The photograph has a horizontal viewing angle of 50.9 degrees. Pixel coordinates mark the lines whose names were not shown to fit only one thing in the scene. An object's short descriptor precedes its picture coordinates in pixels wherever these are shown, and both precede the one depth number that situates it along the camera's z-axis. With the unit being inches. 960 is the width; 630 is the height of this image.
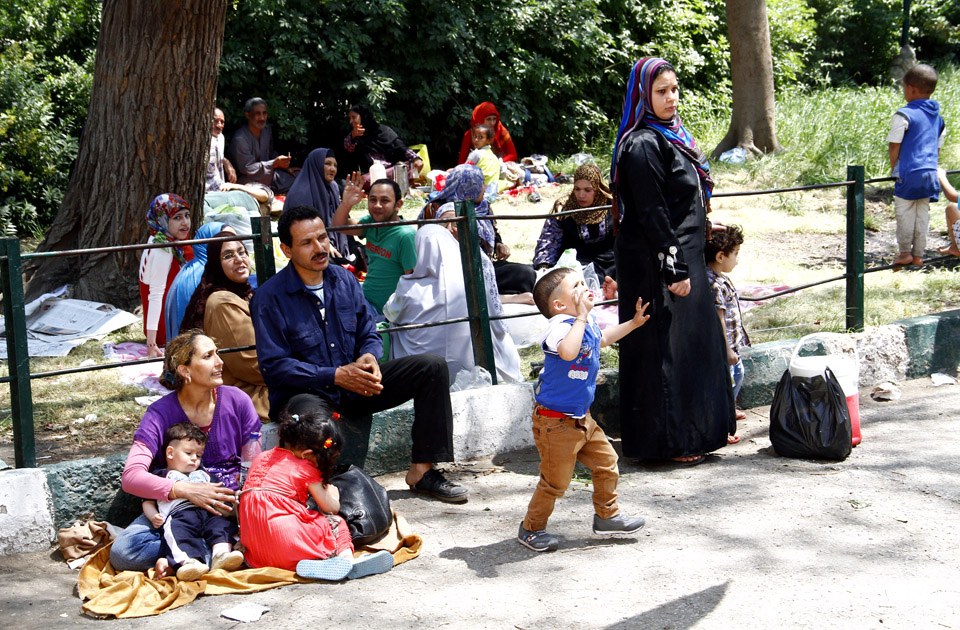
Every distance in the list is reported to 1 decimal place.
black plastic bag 192.9
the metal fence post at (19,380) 164.7
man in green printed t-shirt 232.8
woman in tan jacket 194.1
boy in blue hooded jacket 294.4
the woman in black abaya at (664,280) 182.4
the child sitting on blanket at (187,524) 149.4
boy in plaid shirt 206.7
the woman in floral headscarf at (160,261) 247.0
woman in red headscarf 466.6
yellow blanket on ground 139.7
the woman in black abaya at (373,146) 447.8
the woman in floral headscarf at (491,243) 251.8
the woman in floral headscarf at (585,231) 291.3
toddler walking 156.0
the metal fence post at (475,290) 206.7
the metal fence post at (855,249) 242.8
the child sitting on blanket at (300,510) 149.9
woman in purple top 153.3
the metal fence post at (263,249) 186.2
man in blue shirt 173.8
